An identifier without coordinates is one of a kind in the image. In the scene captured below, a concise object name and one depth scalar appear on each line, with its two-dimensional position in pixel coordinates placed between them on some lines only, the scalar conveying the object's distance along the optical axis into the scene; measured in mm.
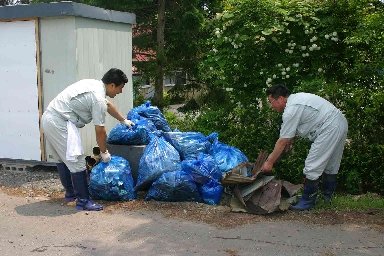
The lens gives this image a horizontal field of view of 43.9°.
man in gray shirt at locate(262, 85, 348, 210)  5395
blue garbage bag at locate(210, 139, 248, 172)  5973
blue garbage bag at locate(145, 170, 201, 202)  5750
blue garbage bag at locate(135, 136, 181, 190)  5863
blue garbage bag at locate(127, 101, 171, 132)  6699
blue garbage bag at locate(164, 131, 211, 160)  6273
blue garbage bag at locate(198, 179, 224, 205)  5816
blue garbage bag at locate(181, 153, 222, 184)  5773
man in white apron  5586
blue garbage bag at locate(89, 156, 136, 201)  5781
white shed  6816
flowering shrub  6477
